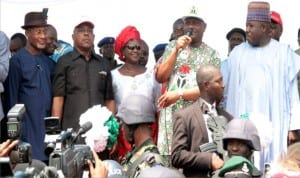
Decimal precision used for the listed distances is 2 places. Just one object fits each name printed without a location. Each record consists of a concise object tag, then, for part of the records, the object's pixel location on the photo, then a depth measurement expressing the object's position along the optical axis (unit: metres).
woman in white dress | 9.80
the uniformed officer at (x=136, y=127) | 7.70
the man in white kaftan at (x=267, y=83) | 9.47
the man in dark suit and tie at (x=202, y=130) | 7.96
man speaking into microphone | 9.05
